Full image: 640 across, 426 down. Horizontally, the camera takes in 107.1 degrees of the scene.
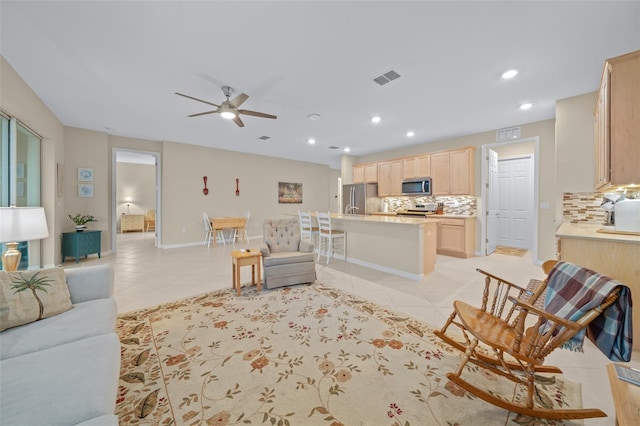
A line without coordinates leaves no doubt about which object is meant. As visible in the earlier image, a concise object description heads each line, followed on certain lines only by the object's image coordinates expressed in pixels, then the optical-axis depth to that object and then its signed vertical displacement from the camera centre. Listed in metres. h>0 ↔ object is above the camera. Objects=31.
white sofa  0.89 -0.74
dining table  6.39 -0.32
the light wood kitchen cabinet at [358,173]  7.42 +1.23
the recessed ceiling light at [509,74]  2.79 +1.67
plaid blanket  1.12 -0.50
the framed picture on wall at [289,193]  8.42 +0.71
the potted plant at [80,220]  4.78 -0.17
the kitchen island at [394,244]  3.61 -0.54
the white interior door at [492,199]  5.17 +0.30
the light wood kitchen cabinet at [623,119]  1.91 +0.79
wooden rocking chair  1.20 -0.77
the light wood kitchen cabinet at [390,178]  6.47 +0.96
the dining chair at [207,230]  6.45 -0.52
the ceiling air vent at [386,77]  2.86 +1.69
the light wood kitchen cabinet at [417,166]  5.87 +1.18
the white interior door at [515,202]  5.98 +0.27
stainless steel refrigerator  6.80 +0.41
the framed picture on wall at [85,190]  5.09 +0.47
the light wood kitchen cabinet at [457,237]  5.08 -0.54
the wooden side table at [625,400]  0.84 -0.72
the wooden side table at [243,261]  3.03 -0.65
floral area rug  1.36 -1.14
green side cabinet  4.58 -0.63
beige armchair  3.20 -0.61
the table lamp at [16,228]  1.89 -0.14
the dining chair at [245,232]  6.72 -0.59
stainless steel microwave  5.77 +0.66
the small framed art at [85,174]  5.07 +0.81
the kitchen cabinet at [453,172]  5.20 +0.93
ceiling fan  3.16 +1.44
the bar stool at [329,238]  4.53 -0.54
